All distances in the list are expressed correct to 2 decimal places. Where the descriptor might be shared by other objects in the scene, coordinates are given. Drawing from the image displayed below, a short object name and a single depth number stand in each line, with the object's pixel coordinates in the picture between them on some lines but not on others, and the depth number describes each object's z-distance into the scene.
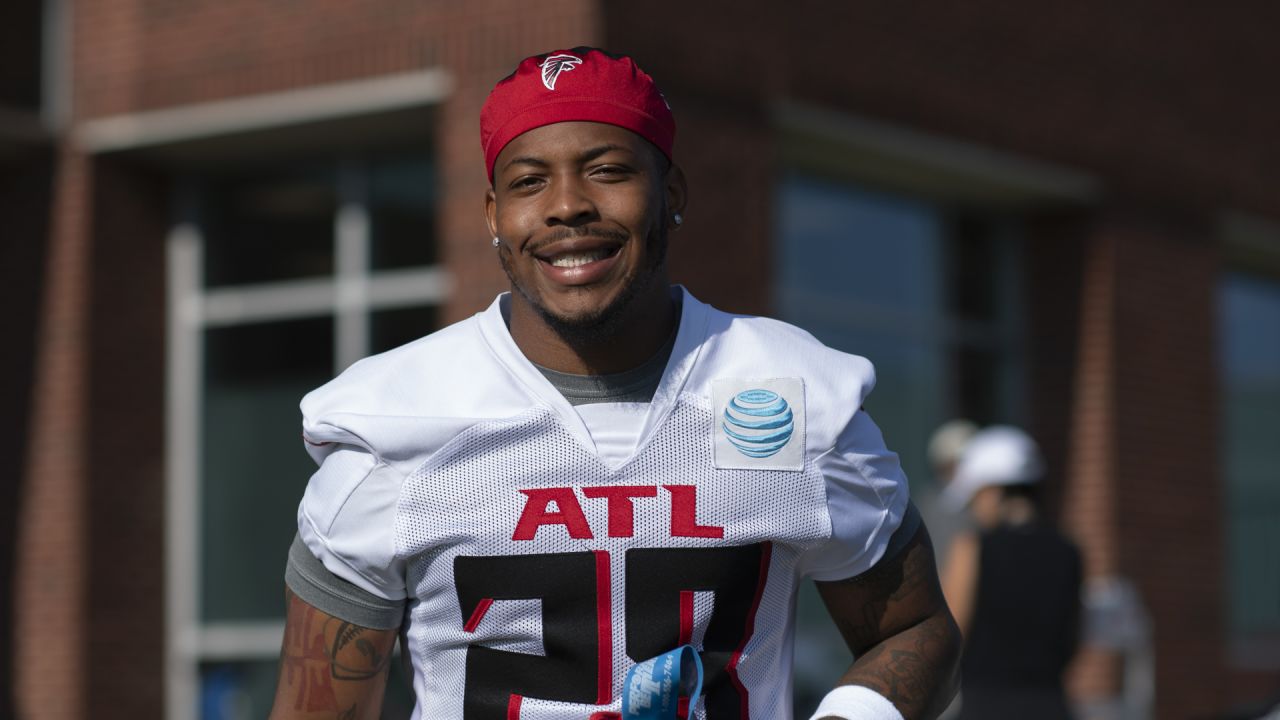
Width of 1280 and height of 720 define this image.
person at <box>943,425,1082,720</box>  6.06
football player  2.54
